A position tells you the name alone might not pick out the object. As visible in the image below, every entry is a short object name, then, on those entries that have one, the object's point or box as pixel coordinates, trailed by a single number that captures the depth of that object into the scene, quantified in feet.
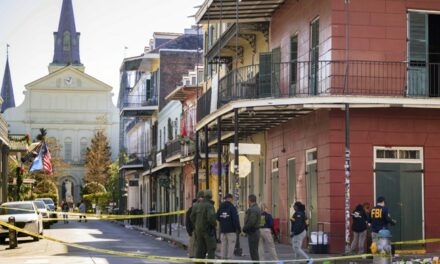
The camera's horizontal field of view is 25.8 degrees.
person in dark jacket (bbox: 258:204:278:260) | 65.67
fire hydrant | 58.44
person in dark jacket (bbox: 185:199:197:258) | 68.75
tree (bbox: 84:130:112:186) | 341.21
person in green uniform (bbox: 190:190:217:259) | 63.10
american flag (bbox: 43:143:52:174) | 174.22
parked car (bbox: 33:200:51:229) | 146.72
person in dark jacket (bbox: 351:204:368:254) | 71.36
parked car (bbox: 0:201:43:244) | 104.44
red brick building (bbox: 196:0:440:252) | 74.74
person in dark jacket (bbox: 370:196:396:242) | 67.92
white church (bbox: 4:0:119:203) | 382.22
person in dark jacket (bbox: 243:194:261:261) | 63.36
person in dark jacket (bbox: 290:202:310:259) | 65.62
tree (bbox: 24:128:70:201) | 298.15
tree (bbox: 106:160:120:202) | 272.31
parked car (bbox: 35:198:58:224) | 173.08
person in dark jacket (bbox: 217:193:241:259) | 65.46
